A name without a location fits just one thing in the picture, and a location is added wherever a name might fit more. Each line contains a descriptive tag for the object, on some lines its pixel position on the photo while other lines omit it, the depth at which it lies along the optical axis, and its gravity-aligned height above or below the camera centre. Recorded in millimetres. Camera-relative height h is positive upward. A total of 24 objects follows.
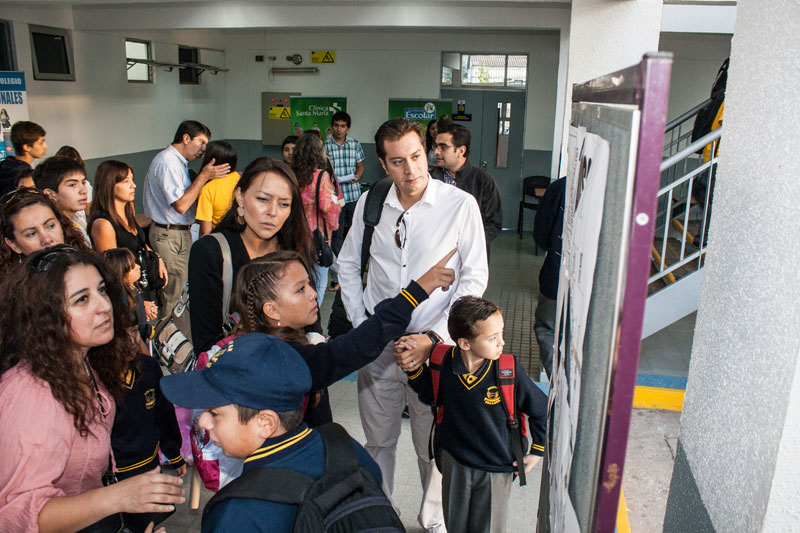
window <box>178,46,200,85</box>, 11906 +924
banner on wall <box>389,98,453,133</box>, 11492 +220
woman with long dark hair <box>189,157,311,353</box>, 2445 -484
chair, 10570 -1122
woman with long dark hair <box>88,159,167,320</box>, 4301 -699
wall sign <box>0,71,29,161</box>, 7215 +135
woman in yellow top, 5375 -667
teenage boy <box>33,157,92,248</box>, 4051 -441
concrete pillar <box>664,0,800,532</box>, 989 -347
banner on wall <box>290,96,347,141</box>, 12156 +175
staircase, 3749 -1043
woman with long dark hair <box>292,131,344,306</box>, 5332 -517
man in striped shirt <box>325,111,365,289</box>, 8757 -520
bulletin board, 566 -164
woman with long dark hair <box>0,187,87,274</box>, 3059 -556
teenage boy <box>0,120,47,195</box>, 5504 -344
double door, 11289 -219
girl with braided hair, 2086 -674
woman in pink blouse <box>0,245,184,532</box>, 1585 -796
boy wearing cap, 1443 -686
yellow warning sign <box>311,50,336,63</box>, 12055 +1222
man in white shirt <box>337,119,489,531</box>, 2725 -618
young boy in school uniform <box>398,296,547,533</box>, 2352 -1158
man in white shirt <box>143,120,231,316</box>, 5629 -740
